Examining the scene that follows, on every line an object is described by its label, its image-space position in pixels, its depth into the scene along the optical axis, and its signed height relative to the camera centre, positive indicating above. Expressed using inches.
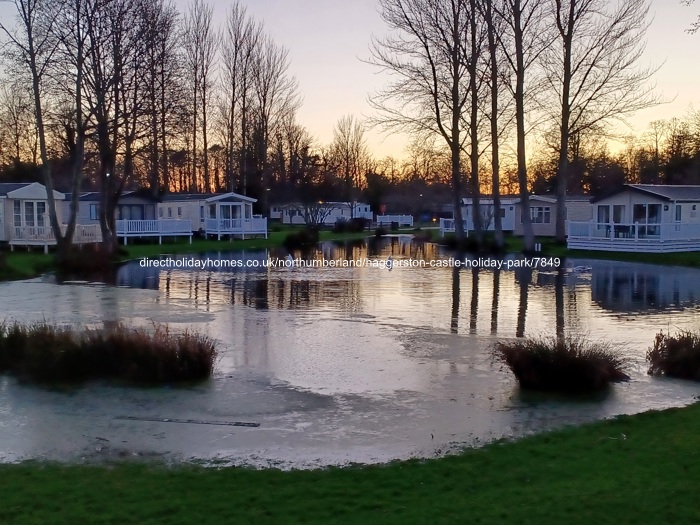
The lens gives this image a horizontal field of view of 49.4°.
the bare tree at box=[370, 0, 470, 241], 1589.6 +356.6
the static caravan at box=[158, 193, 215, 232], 1978.3 +63.0
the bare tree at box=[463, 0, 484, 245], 1578.5 +286.9
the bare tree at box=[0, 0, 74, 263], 1128.8 +276.4
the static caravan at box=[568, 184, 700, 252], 1438.2 +11.6
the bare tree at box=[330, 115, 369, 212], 3624.5 +361.2
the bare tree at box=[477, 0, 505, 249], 1487.5 +289.1
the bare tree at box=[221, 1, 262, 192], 2377.0 +434.3
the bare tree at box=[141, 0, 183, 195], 1355.8 +297.6
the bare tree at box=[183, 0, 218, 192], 2262.6 +467.9
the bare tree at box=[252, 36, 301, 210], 2467.0 +377.1
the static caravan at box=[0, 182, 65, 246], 1448.1 +35.3
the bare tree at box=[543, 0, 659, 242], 1545.3 +301.3
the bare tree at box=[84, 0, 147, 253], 1237.1 +255.3
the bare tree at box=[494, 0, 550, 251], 1451.8 +299.9
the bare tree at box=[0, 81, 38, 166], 2197.3 +311.9
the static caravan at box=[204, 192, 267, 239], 1946.4 +34.4
